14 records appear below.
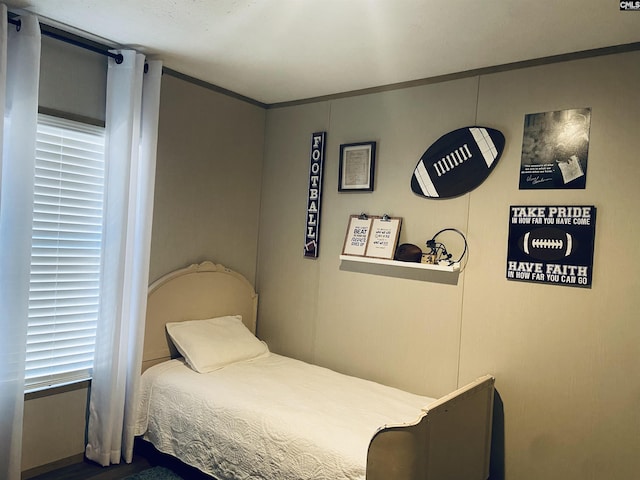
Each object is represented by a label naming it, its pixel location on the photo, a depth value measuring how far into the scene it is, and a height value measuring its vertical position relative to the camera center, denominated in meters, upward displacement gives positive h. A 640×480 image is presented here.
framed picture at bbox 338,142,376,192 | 3.20 +0.49
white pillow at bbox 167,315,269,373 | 3.01 -0.77
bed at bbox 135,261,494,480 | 2.03 -0.91
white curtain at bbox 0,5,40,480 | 2.31 -0.03
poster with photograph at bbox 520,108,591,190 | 2.42 +0.53
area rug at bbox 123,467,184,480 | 2.66 -1.44
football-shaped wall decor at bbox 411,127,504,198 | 2.71 +0.49
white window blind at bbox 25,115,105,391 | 2.54 -0.20
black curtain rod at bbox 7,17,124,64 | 2.31 +0.96
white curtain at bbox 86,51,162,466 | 2.70 -0.20
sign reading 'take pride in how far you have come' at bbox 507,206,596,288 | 2.38 +0.03
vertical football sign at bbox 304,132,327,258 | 3.46 +0.28
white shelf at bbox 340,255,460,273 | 2.74 -0.15
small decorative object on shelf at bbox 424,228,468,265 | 2.82 -0.06
